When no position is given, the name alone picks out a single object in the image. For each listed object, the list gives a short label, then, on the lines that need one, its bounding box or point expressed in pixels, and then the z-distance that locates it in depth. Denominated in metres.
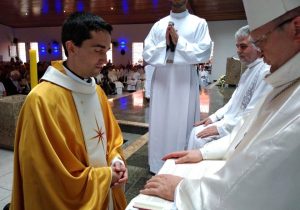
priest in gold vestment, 1.11
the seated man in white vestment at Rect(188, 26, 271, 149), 1.85
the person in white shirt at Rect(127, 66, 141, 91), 10.68
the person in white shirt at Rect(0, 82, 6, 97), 6.32
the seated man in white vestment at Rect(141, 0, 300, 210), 0.62
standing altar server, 2.36
